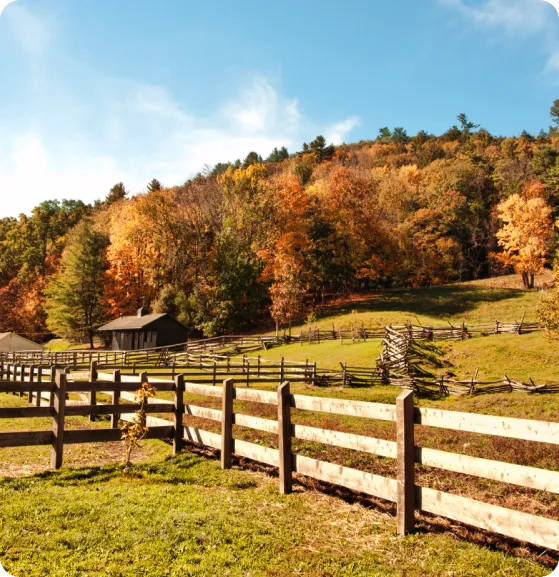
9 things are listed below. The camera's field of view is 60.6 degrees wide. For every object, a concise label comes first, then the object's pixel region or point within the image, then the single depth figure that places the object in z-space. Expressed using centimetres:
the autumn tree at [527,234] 5988
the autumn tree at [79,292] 6338
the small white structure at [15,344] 5259
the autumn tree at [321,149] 12631
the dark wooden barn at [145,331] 5333
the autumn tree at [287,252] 5131
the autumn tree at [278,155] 17300
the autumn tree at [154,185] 8714
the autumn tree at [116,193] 10100
